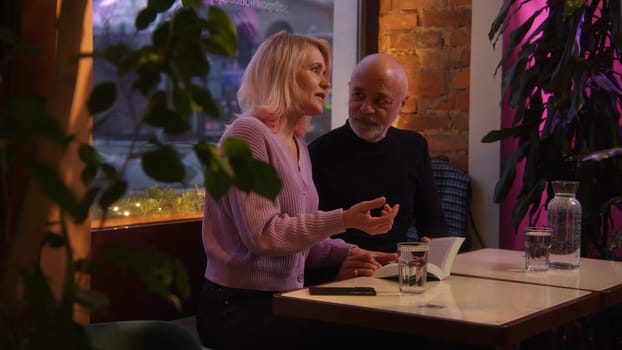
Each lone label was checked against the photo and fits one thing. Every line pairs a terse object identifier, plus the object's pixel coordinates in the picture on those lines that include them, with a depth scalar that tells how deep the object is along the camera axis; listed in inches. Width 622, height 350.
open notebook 94.0
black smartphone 84.7
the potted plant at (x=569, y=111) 141.3
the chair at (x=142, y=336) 64.9
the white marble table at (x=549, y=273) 93.0
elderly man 130.0
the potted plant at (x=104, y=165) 21.6
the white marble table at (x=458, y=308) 72.2
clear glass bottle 103.9
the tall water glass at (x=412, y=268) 85.7
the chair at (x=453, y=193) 165.5
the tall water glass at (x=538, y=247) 100.7
